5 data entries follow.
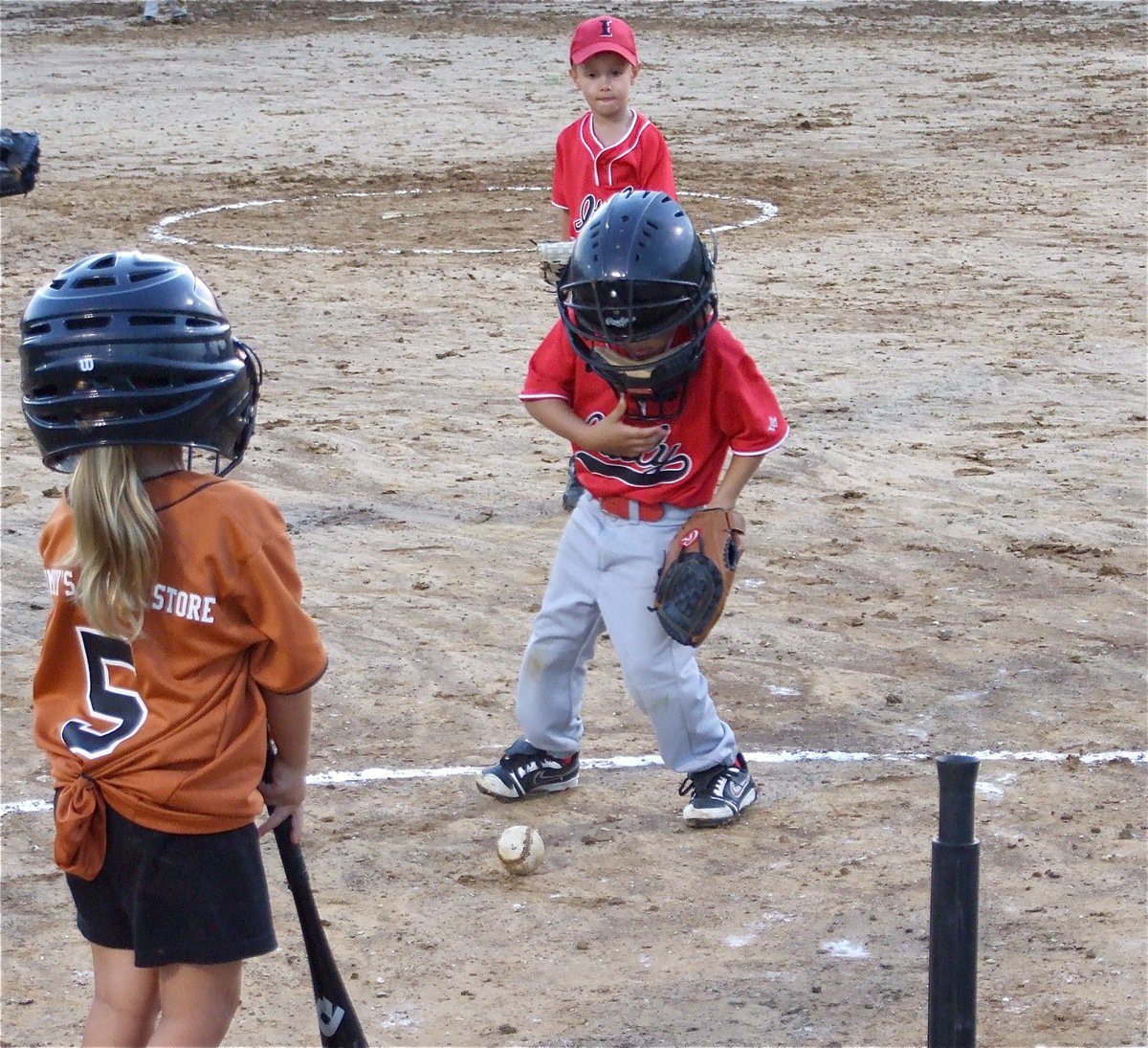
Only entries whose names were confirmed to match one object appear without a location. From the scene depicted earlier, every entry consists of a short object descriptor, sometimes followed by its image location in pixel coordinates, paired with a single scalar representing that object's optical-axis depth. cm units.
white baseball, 895
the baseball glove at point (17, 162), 989
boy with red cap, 1527
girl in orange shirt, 577
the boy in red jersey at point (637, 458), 870
